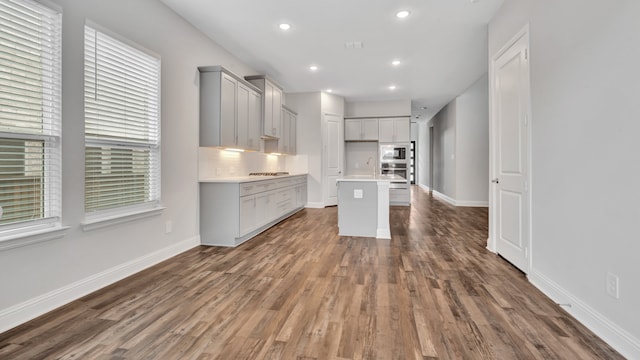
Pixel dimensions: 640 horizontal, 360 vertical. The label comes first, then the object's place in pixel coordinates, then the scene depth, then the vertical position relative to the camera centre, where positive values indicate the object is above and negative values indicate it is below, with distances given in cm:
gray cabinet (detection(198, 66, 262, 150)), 398 +99
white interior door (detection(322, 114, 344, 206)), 760 +64
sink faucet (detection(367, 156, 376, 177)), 842 +47
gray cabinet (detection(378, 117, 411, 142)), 808 +135
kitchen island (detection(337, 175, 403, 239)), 442 -42
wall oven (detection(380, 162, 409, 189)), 815 +25
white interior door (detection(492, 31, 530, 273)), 292 +27
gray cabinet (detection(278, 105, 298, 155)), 646 +108
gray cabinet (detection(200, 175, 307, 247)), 394 -45
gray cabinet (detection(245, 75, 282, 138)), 533 +141
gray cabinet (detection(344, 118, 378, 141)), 823 +138
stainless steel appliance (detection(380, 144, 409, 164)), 817 +72
